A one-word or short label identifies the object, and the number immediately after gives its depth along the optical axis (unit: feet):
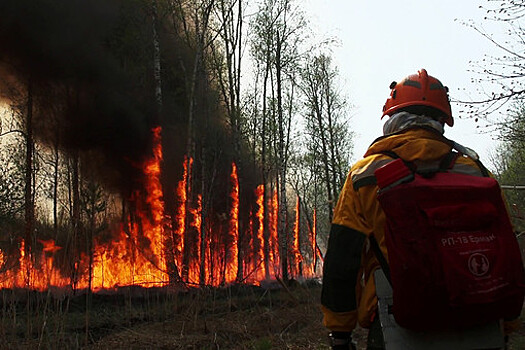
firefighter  6.16
